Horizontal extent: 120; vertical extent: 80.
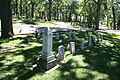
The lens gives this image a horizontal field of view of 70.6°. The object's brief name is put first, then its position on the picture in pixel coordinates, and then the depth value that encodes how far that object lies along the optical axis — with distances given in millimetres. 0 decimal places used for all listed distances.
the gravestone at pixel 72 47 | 5133
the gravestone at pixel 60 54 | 4449
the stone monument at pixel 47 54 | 3898
